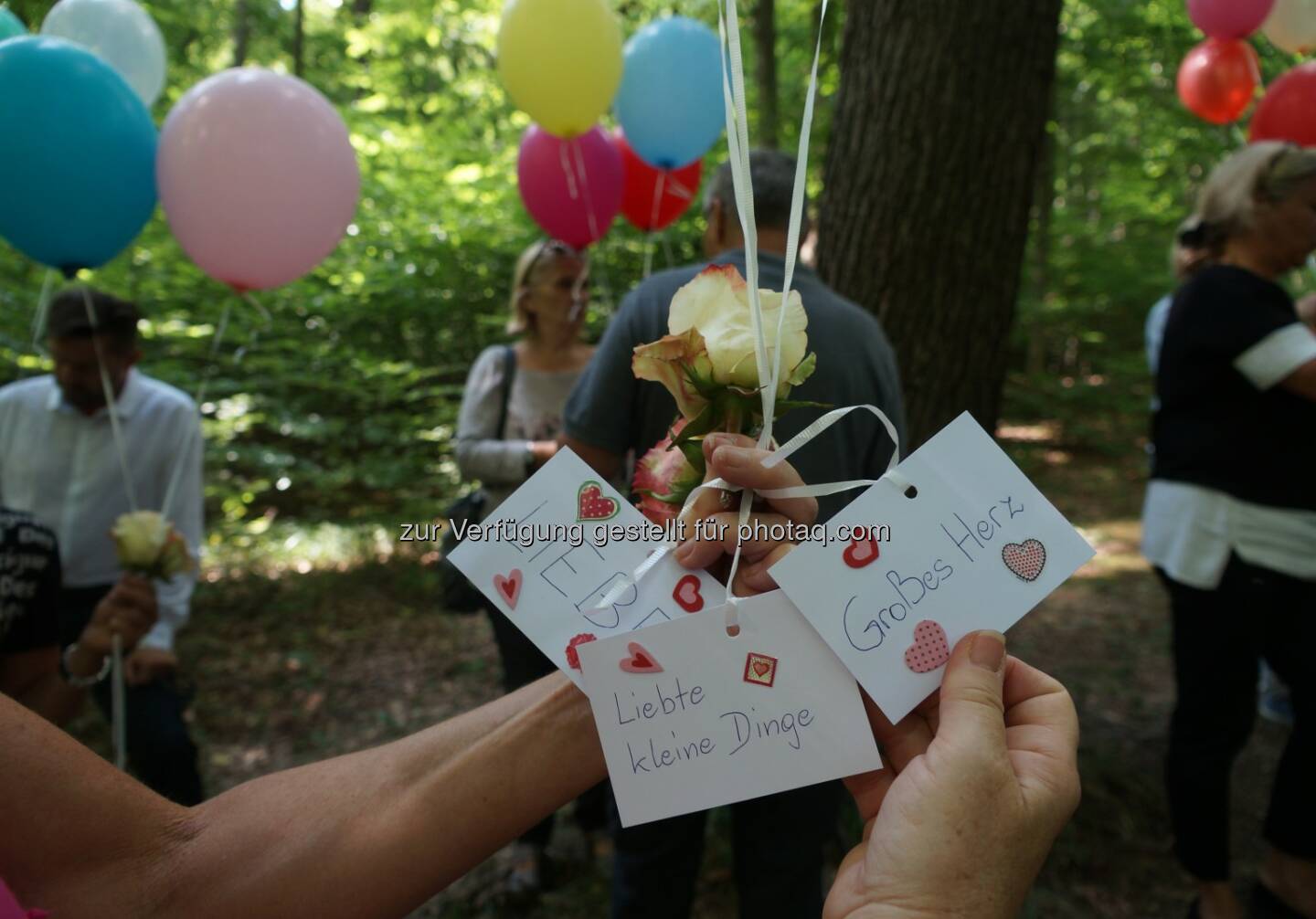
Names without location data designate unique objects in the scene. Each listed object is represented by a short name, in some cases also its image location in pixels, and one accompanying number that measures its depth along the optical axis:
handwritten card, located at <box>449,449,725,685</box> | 0.75
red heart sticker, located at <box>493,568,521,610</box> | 0.75
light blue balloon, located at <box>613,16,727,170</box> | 2.65
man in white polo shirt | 2.35
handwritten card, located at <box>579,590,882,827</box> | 0.70
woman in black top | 1.90
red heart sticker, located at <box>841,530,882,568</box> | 0.69
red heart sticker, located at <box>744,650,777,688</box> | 0.70
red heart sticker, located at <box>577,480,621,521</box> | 0.76
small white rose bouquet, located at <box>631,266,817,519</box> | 0.70
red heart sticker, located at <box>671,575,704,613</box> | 0.74
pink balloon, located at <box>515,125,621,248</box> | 2.81
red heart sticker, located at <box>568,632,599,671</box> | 0.75
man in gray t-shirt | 1.57
